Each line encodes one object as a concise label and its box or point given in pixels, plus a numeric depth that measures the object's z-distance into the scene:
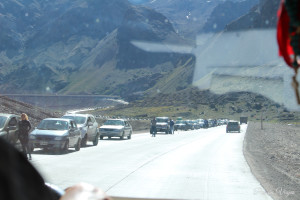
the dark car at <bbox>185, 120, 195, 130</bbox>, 66.56
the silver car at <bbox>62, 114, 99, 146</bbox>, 23.64
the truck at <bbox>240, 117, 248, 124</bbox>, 110.81
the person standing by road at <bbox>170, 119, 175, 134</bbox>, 48.58
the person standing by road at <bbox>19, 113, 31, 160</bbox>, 15.05
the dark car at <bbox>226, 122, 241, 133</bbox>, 55.41
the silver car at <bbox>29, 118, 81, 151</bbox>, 18.88
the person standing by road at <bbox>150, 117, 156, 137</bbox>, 40.00
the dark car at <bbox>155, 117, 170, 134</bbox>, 49.28
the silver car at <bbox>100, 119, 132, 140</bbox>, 32.91
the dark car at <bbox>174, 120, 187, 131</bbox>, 64.44
